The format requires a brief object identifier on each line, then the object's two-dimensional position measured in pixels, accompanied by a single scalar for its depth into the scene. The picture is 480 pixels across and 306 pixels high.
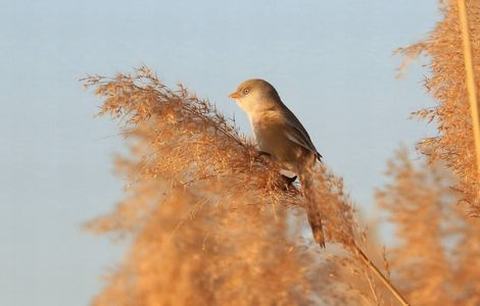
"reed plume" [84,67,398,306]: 5.82
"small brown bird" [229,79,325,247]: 6.02
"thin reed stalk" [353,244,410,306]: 5.41
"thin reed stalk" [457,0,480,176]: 5.57
